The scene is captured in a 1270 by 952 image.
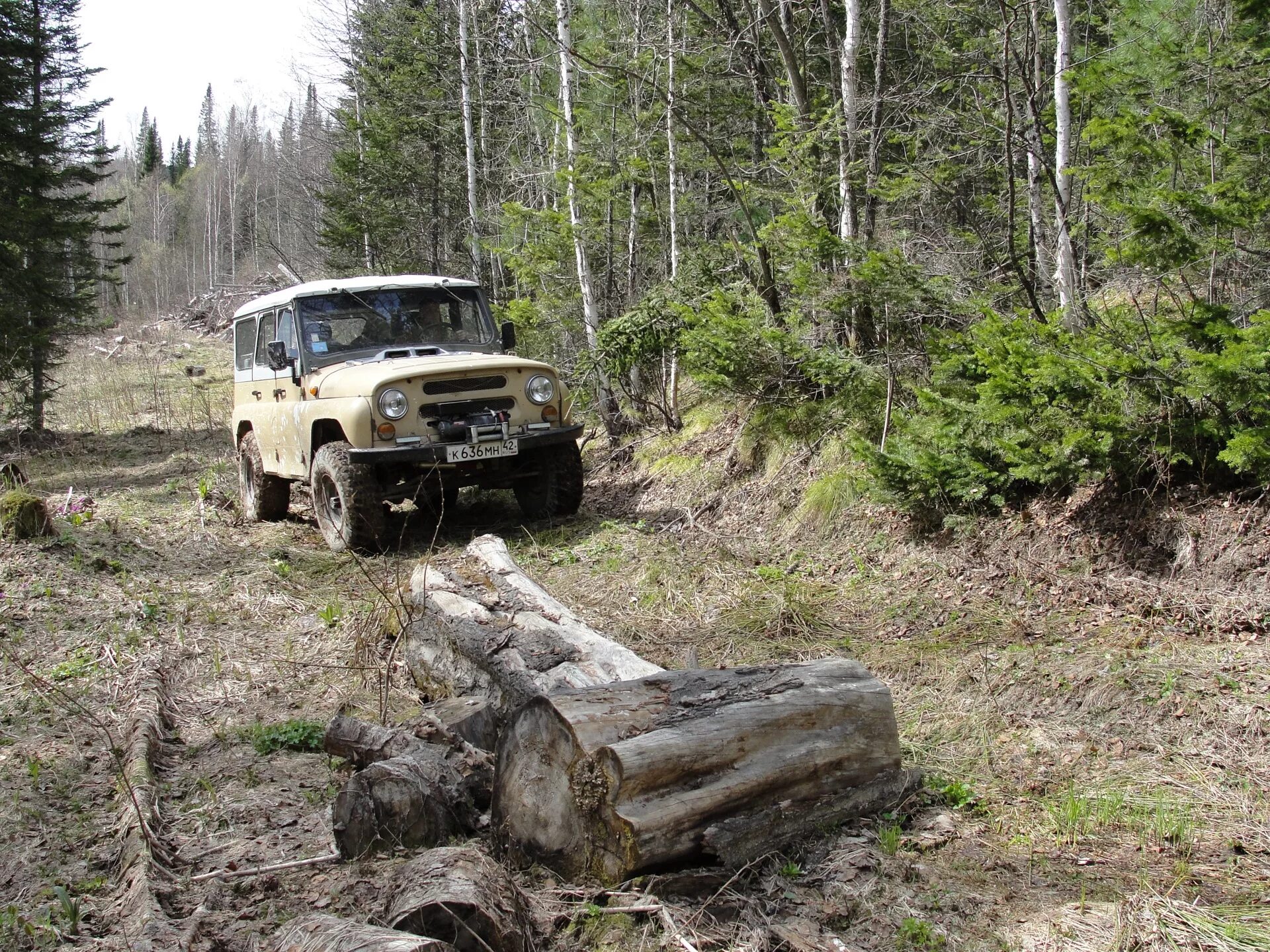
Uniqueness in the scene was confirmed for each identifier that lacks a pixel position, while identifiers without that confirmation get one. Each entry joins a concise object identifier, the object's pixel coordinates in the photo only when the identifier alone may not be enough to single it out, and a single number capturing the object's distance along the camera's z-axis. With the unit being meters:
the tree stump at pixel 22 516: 6.69
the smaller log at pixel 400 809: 3.03
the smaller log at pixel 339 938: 2.17
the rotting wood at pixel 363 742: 3.56
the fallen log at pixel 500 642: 4.06
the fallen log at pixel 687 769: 2.75
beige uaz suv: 7.16
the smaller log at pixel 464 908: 2.40
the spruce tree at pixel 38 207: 16.30
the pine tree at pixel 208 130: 84.25
